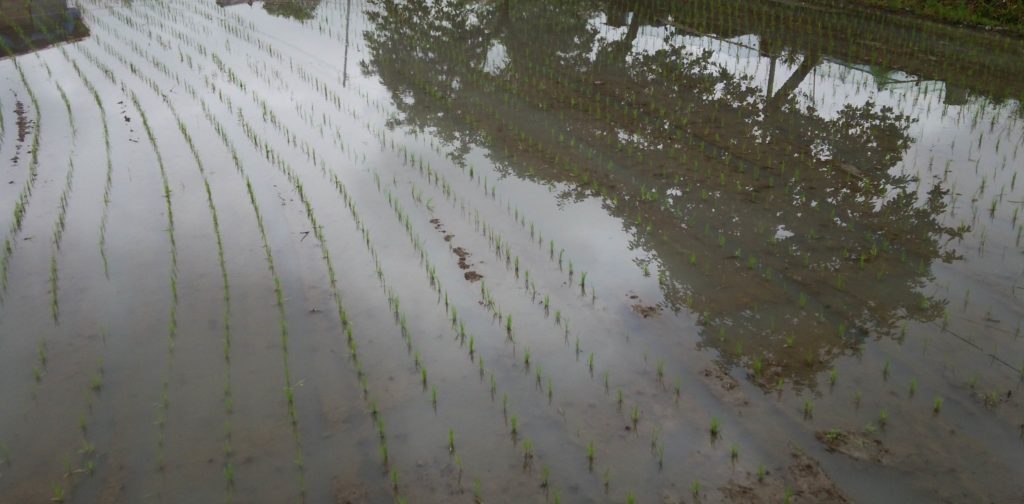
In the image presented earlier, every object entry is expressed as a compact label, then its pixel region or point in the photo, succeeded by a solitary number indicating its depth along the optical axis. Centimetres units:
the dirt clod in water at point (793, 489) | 295
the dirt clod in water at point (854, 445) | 317
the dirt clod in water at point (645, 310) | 436
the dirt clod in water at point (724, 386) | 355
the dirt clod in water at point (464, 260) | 479
